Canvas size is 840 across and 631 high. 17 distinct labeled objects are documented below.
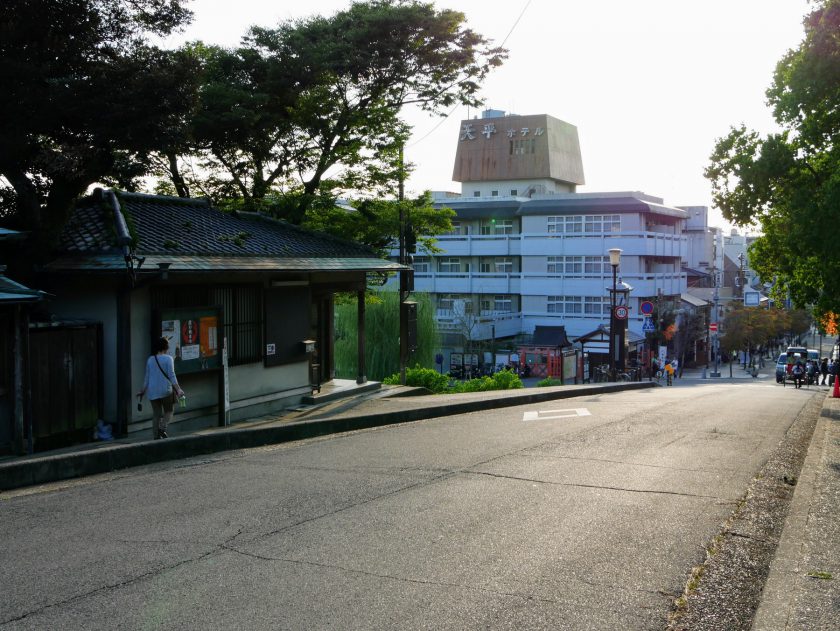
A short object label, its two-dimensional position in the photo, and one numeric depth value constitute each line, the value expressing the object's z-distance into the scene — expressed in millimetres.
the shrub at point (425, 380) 26250
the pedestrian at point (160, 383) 12430
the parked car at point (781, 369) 51188
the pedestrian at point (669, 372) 50531
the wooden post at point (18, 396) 11148
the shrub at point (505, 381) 30094
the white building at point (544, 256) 62969
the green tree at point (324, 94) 25031
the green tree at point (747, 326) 72312
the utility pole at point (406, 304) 22453
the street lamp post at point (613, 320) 32031
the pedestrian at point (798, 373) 42562
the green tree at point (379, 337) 40469
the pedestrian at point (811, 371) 45525
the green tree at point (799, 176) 18359
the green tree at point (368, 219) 25859
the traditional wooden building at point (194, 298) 13312
